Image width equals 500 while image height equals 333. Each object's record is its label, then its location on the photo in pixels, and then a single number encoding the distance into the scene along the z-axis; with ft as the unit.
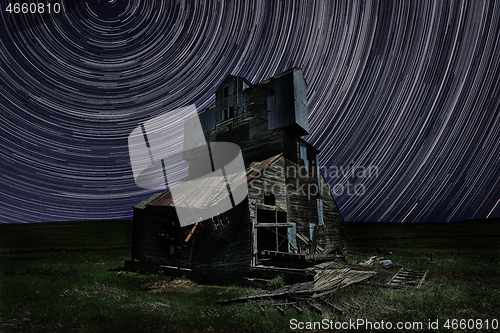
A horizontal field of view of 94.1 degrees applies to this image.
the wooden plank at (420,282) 36.22
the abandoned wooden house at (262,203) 48.78
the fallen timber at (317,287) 30.96
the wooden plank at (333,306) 26.49
